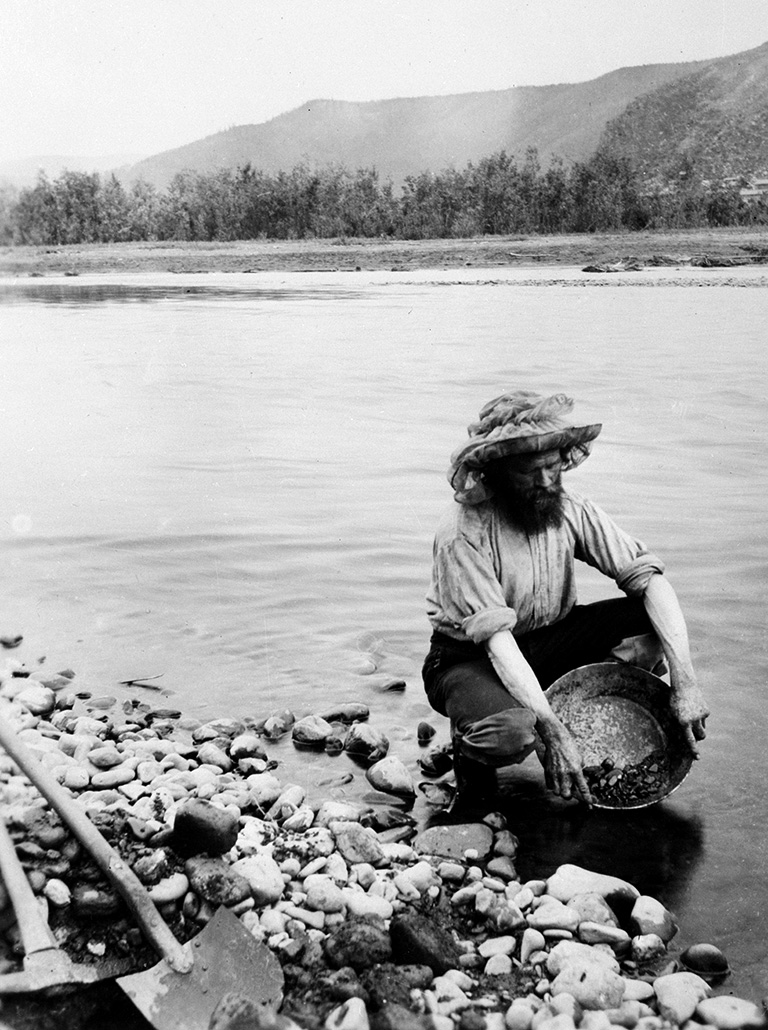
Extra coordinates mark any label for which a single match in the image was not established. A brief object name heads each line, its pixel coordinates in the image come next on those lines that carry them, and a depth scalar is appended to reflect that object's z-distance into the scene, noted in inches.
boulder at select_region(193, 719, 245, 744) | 163.0
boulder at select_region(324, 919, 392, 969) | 111.0
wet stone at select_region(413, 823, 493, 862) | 133.2
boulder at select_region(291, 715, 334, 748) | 164.2
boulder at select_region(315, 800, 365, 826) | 138.3
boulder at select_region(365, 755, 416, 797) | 149.3
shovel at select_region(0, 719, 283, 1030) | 105.7
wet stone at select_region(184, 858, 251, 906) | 117.2
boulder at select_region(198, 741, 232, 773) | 154.0
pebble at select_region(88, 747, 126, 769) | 151.3
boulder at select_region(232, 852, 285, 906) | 119.3
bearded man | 138.6
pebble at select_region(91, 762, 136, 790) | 143.3
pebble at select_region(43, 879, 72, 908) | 114.6
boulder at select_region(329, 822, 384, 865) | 129.0
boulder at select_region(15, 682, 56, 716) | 171.5
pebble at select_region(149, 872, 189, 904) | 117.1
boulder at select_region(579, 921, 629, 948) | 115.8
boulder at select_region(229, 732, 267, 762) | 157.5
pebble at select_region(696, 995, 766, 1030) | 104.1
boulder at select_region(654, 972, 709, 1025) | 105.1
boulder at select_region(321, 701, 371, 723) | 172.1
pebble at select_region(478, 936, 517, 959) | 113.5
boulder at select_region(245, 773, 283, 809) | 143.9
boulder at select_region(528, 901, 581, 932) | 116.8
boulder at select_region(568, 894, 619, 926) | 119.0
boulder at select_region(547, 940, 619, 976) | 110.4
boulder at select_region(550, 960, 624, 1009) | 106.3
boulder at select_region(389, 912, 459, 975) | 110.7
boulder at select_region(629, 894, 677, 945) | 118.7
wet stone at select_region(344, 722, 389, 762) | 159.9
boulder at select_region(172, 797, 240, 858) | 123.4
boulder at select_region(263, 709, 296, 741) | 167.0
